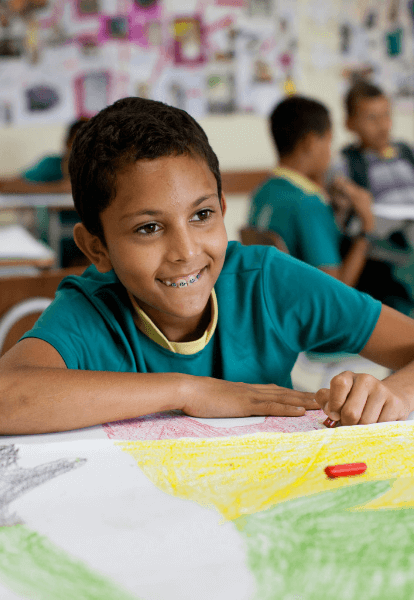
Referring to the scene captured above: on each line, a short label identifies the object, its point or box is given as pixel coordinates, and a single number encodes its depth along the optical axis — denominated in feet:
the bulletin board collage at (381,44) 11.07
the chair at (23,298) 4.80
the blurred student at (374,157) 7.79
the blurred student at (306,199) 5.69
